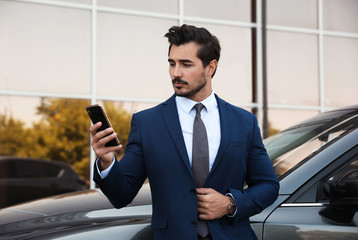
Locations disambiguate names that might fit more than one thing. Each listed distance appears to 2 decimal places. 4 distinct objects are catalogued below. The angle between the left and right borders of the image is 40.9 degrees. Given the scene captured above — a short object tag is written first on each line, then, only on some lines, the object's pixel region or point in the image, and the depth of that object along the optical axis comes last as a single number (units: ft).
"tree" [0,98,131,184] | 24.08
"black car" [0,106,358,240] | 6.82
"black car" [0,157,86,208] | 23.90
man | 5.92
